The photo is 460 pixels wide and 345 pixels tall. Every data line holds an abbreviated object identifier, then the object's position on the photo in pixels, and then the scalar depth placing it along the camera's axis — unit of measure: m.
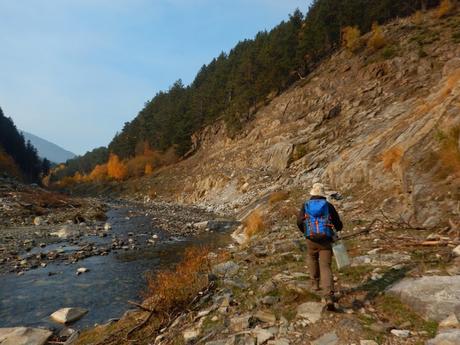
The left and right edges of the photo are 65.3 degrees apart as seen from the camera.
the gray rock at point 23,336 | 9.86
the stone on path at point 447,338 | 5.32
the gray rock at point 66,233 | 27.64
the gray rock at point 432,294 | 6.44
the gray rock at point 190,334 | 7.85
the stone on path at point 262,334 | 6.91
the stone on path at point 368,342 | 6.04
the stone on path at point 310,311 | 7.30
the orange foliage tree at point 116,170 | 99.19
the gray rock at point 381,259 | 9.58
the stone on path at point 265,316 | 7.71
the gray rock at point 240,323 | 7.65
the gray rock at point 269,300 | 8.48
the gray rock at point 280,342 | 6.64
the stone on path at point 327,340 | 6.32
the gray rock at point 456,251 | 8.72
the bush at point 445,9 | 53.53
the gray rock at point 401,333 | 6.14
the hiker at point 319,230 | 8.06
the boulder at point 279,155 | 44.56
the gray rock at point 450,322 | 5.93
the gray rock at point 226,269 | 11.70
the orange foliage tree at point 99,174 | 108.95
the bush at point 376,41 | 52.00
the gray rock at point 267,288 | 9.15
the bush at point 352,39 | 56.47
